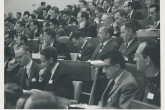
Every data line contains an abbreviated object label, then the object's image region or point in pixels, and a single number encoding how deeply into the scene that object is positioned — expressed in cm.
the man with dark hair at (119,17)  503
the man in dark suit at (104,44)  449
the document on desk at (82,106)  393
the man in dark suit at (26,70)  455
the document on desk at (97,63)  437
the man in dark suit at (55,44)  468
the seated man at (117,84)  399
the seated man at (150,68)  402
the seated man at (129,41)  432
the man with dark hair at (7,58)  456
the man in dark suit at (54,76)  440
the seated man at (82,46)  473
